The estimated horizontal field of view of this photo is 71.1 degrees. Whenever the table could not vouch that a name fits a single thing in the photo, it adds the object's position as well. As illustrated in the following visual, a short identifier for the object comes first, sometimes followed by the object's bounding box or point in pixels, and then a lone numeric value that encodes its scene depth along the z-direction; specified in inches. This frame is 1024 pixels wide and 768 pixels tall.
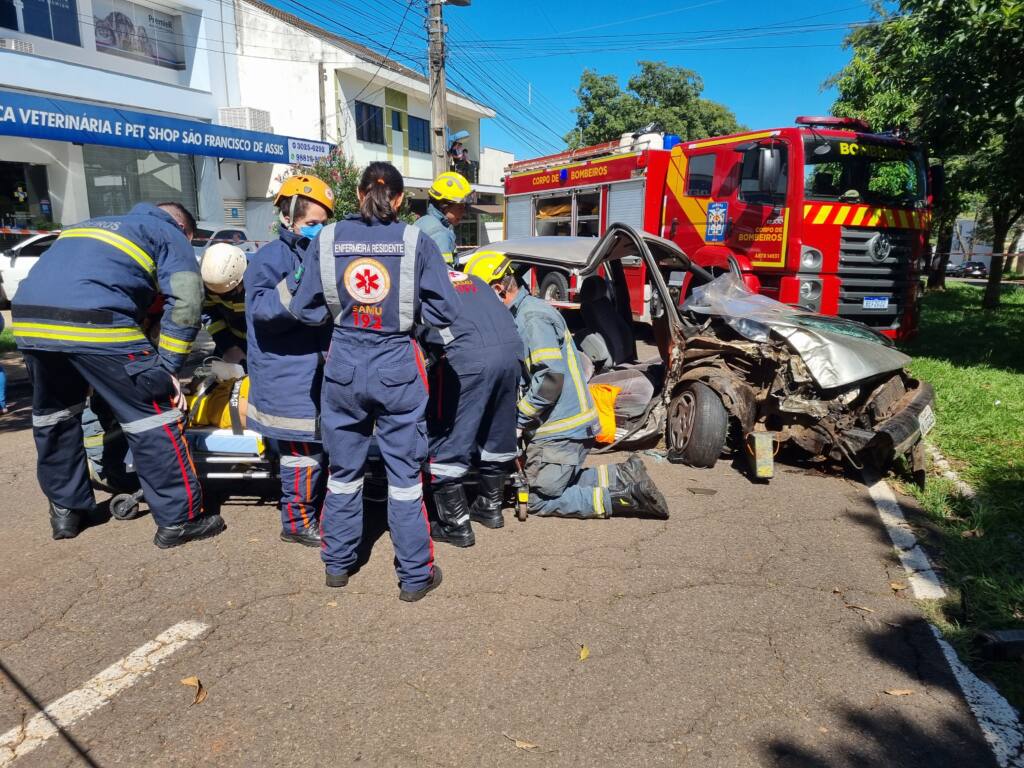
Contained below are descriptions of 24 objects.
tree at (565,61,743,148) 1409.9
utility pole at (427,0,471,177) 550.9
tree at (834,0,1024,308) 285.4
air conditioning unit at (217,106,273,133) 819.4
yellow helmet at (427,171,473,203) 211.8
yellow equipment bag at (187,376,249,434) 166.7
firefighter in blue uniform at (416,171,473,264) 210.7
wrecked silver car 183.5
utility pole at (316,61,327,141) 935.7
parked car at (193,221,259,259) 593.5
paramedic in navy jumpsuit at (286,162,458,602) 123.0
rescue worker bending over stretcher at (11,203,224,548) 137.1
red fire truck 321.1
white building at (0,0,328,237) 612.4
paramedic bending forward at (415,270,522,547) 147.5
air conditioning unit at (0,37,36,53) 603.2
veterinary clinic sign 571.8
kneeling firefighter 160.7
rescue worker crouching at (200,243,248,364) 155.1
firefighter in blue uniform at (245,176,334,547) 144.3
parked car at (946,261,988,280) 1401.2
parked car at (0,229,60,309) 494.0
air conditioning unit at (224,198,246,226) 836.6
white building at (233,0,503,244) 908.0
